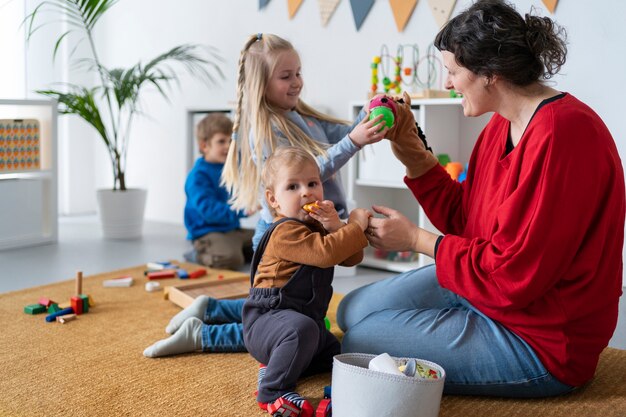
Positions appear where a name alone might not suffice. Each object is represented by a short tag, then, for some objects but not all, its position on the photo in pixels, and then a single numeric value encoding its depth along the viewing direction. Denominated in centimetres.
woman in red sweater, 150
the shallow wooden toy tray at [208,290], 260
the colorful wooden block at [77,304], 252
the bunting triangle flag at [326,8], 381
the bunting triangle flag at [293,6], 397
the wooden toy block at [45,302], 256
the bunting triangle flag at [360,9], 366
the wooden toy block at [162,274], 308
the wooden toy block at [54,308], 250
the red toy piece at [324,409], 162
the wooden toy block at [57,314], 244
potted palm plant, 409
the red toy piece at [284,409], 161
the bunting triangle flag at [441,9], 335
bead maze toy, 340
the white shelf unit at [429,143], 326
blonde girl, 221
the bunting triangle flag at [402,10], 348
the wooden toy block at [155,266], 326
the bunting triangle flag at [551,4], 305
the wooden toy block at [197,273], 313
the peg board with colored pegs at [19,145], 384
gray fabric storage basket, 144
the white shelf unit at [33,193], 384
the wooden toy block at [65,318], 242
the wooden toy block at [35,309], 252
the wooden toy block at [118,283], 295
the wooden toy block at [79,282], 267
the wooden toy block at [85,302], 255
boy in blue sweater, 355
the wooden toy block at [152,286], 288
